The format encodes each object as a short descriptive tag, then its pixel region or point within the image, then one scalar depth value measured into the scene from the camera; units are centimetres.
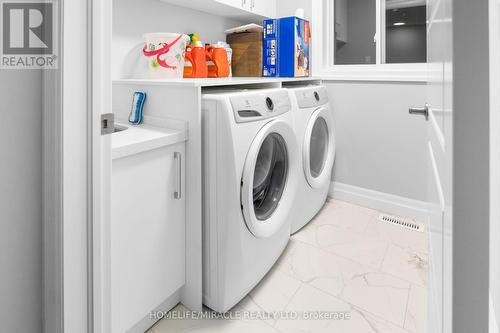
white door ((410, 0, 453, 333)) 48
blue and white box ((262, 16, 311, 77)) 221
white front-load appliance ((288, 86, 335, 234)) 199
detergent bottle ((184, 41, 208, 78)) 195
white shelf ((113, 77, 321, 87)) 133
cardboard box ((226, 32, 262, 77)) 234
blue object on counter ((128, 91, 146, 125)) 154
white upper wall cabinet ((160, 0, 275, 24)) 208
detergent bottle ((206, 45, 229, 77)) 210
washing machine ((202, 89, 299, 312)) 131
